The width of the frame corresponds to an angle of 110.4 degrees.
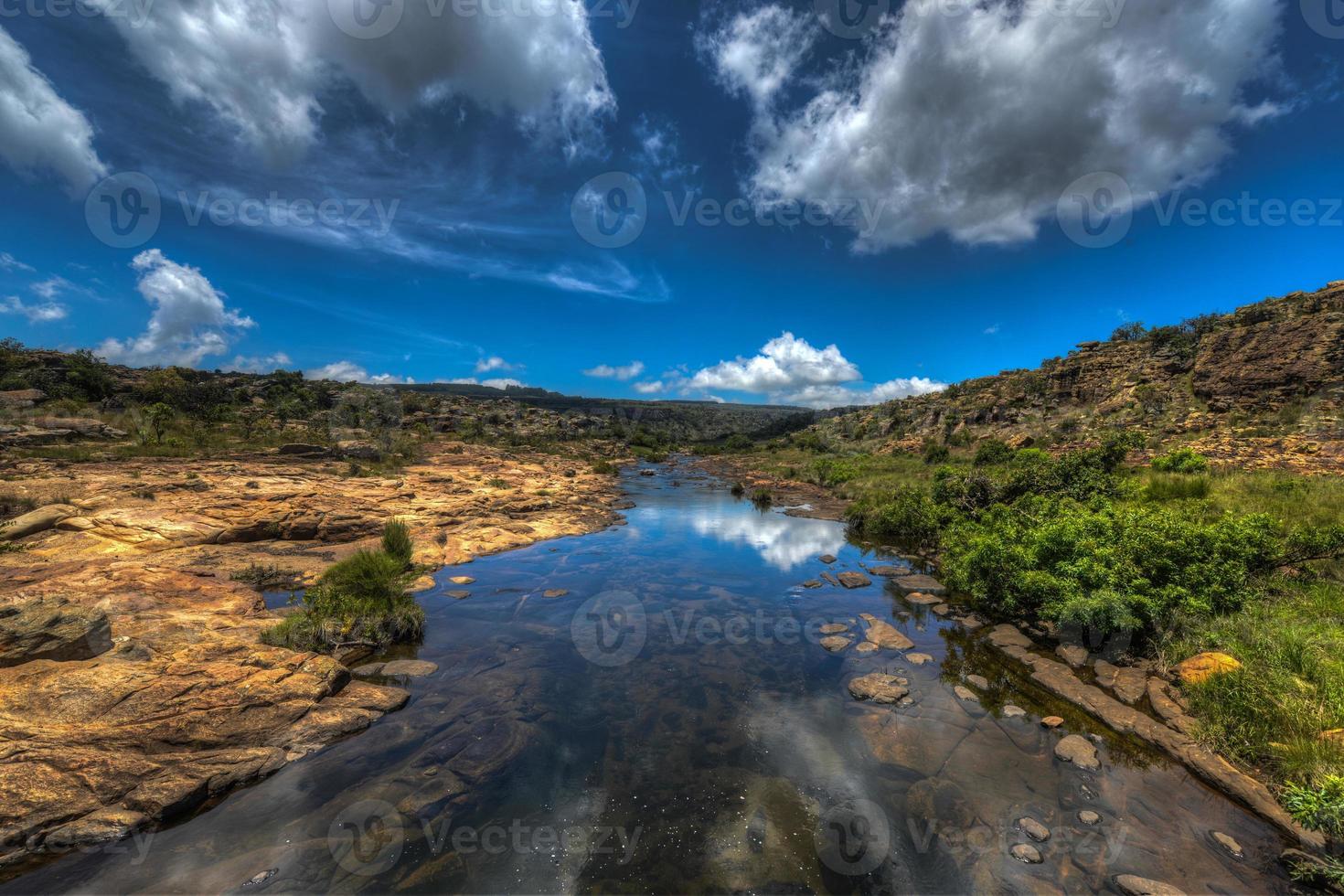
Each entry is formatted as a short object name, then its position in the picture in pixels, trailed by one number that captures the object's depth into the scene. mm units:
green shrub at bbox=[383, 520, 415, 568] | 15367
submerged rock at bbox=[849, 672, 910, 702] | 9734
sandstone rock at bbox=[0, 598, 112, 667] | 7293
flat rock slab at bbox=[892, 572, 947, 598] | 16039
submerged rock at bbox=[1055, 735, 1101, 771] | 7593
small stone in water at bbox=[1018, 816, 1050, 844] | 6242
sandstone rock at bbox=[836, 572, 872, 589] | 16862
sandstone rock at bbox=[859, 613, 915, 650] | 12125
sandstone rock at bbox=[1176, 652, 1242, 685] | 8453
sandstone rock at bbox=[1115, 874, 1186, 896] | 5355
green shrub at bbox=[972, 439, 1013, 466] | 35281
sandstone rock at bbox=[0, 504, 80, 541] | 12891
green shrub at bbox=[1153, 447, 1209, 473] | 20016
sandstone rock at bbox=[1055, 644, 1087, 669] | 10504
